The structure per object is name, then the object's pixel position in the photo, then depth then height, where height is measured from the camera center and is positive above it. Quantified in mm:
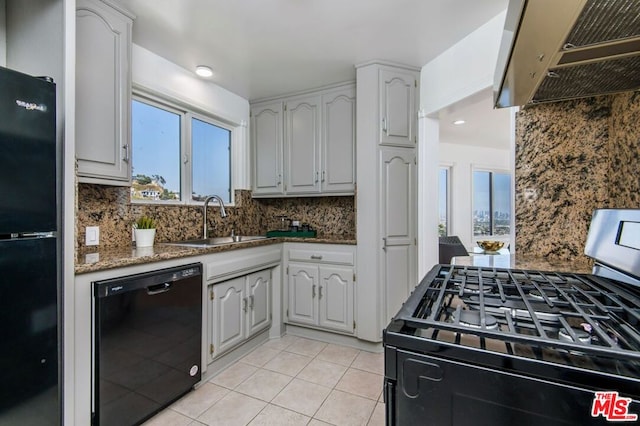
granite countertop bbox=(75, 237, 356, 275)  1407 -235
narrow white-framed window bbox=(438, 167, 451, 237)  5449 +231
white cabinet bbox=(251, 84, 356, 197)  2830 +699
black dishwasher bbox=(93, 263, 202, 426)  1410 -697
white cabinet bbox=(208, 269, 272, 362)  2107 -766
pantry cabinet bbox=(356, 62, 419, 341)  2498 +185
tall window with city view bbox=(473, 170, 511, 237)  5699 +185
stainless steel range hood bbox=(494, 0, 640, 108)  646 +440
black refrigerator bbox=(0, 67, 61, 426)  1052 -153
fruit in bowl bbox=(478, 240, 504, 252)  2760 -308
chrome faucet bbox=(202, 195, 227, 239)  2659 +12
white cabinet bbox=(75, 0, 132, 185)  1592 +691
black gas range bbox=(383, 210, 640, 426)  457 -253
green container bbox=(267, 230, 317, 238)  3030 -220
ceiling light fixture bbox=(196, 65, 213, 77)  2492 +1221
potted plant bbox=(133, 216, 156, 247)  1998 -129
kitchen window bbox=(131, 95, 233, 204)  2311 +529
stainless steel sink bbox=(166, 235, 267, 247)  2367 -247
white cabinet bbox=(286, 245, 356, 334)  2605 -693
